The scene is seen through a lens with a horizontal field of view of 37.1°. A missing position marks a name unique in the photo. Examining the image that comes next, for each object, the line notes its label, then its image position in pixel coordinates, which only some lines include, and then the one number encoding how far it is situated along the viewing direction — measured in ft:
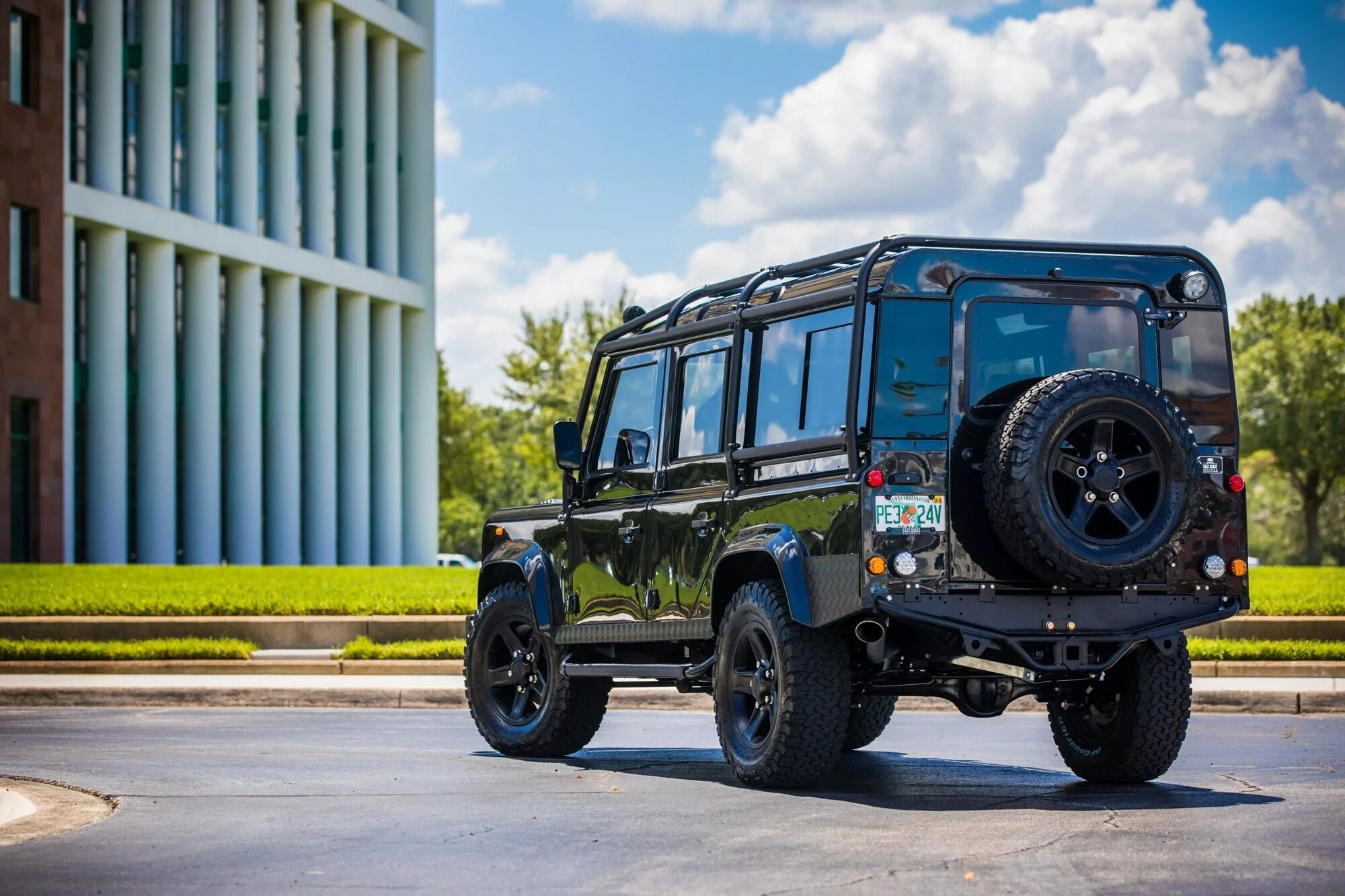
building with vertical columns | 134.72
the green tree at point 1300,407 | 244.42
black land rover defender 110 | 30.96
